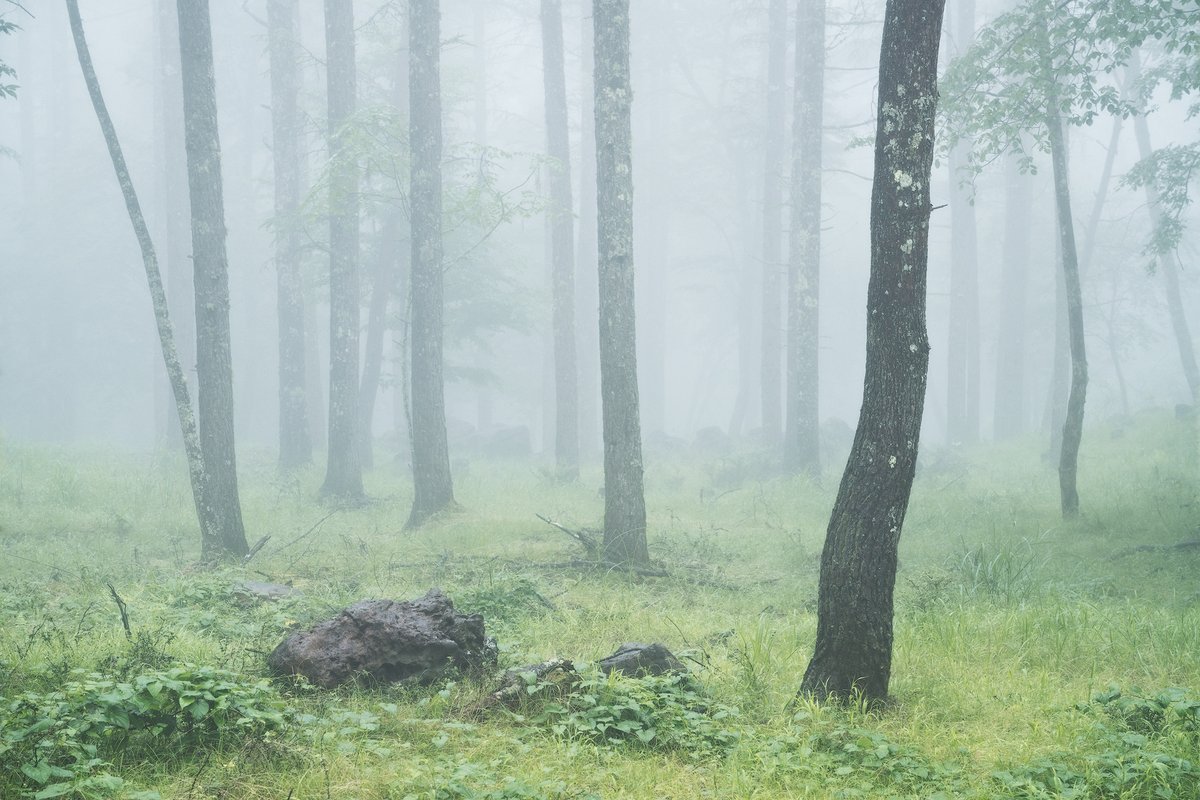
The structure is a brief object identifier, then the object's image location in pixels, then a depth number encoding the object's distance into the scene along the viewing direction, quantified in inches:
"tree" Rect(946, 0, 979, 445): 1018.7
